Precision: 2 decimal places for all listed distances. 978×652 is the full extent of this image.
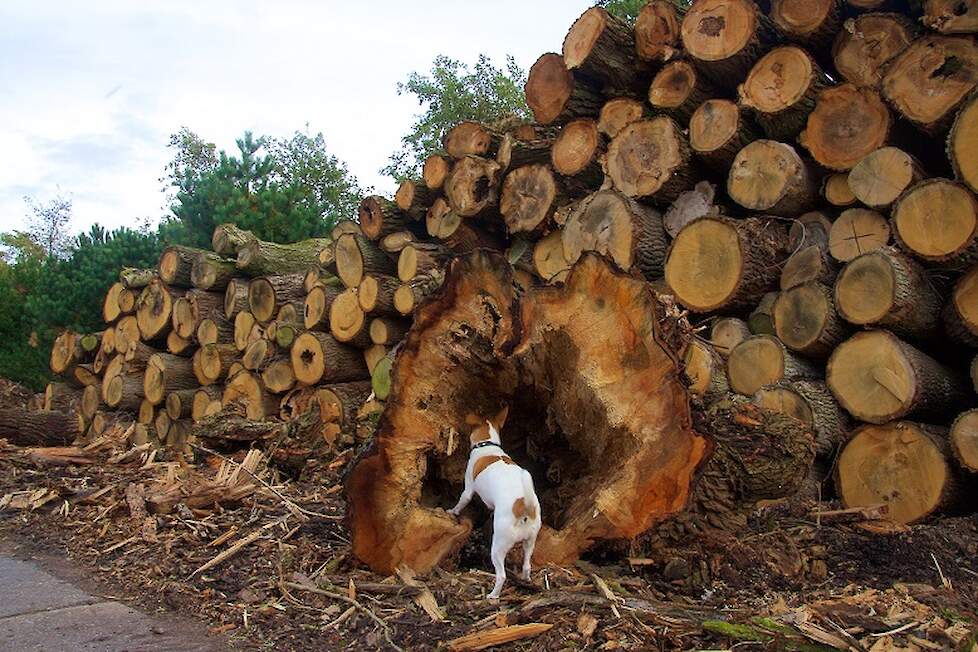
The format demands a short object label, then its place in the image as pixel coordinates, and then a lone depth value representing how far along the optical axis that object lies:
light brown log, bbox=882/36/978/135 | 4.60
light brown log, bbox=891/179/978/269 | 4.34
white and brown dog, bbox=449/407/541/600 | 3.08
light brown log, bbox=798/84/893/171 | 4.95
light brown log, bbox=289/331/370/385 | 7.17
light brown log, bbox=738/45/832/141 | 5.15
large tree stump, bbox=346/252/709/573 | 3.34
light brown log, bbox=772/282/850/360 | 4.80
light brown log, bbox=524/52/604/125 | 6.29
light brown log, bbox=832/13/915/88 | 5.01
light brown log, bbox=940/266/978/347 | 4.45
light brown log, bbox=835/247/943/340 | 4.48
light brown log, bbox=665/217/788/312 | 5.11
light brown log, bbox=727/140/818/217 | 5.17
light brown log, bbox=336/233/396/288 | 7.39
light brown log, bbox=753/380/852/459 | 4.64
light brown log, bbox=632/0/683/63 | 5.82
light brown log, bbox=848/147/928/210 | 4.68
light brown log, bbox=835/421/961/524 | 4.34
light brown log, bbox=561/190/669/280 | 5.64
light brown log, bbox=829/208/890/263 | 4.88
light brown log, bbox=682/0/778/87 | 5.32
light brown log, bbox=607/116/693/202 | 5.64
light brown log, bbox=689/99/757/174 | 5.41
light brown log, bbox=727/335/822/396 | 4.89
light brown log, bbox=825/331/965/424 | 4.41
